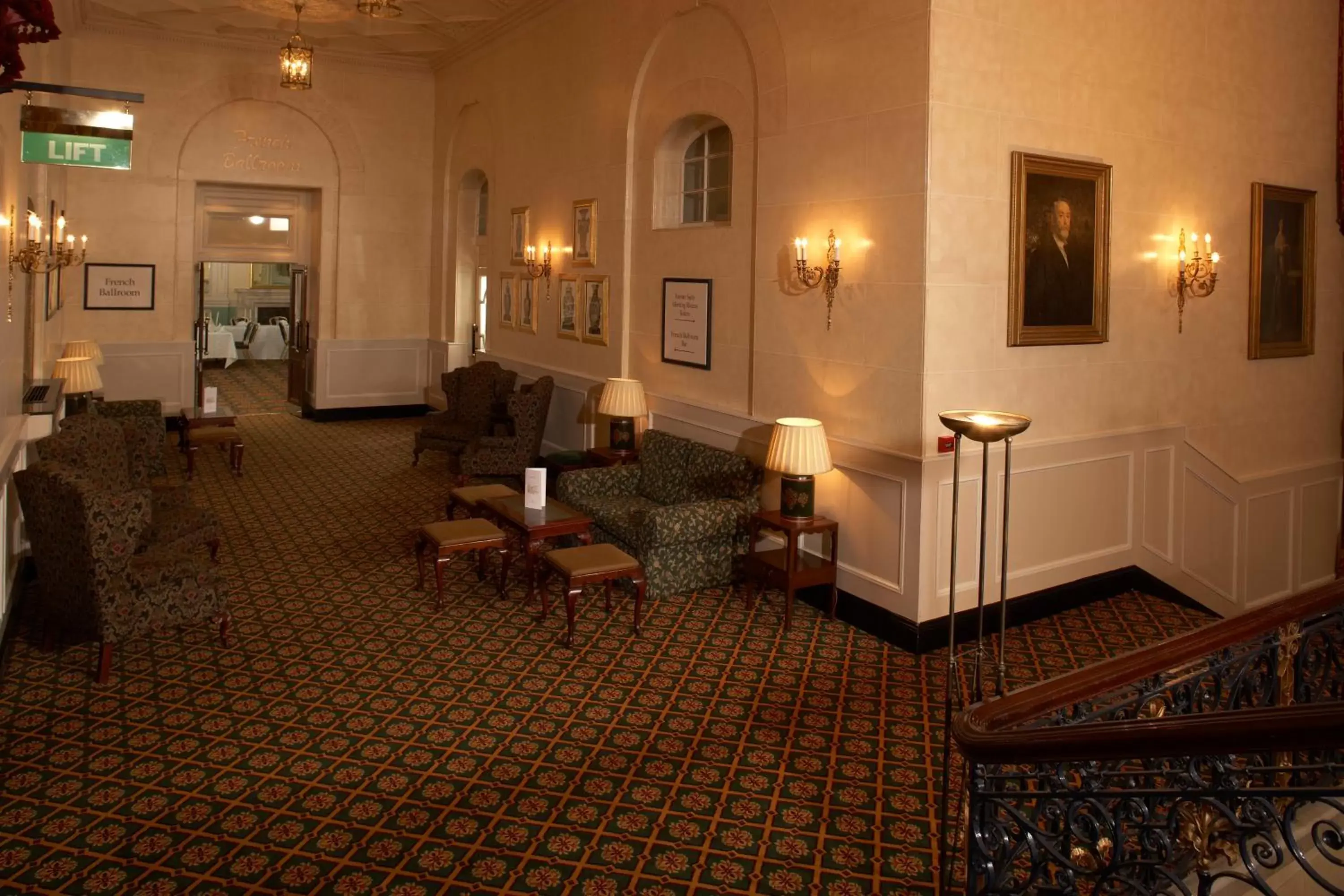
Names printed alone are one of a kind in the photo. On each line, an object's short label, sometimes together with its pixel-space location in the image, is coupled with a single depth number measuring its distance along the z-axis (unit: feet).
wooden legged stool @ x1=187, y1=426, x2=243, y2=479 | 34.01
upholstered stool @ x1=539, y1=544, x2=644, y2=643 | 19.71
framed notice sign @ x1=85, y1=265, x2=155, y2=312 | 41.16
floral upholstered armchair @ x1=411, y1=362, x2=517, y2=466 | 35.70
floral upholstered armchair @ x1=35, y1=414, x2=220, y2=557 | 20.93
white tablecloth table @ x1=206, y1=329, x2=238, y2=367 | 68.39
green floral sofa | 22.38
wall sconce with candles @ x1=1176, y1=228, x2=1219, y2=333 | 24.39
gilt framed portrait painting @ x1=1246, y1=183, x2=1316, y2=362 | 26.78
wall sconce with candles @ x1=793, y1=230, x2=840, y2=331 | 21.50
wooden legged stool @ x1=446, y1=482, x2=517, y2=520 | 25.08
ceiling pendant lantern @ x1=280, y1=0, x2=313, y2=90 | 31.12
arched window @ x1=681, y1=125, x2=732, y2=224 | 26.76
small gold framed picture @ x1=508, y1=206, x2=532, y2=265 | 36.83
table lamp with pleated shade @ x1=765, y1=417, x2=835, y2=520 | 20.47
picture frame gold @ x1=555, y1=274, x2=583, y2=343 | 33.53
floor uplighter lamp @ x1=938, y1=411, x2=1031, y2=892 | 12.17
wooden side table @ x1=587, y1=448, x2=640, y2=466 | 28.68
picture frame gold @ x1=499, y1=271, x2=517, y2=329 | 38.78
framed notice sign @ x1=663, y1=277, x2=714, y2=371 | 26.35
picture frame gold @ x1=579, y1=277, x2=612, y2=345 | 31.42
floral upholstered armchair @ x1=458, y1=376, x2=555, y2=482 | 32.35
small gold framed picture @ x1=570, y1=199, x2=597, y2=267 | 31.94
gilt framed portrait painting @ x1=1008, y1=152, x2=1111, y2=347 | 20.98
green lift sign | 17.62
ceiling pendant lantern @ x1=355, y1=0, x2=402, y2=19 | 30.09
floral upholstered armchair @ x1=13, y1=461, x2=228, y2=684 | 17.07
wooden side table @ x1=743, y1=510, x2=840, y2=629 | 20.93
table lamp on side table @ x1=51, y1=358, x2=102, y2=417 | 29.94
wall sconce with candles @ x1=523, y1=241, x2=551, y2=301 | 35.37
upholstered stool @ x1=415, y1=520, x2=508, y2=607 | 21.58
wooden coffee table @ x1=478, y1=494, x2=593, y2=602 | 22.11
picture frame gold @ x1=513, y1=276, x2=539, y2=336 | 36.99
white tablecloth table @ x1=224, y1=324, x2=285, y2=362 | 73.41
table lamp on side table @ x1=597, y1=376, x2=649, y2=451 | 28.04
